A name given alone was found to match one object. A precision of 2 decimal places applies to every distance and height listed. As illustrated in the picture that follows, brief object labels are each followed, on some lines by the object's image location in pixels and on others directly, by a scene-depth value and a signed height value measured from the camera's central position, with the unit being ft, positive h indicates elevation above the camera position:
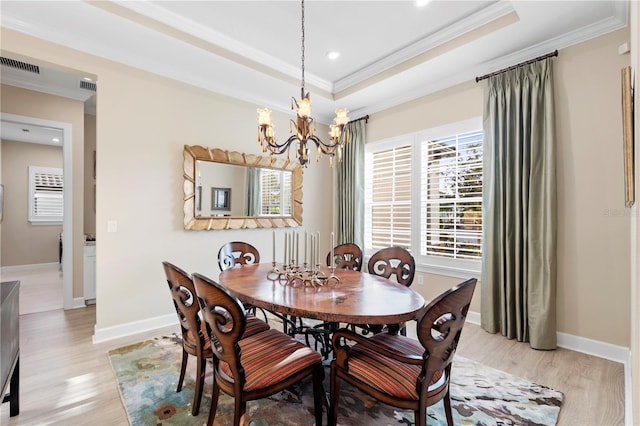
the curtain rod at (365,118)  15.10 +5.06
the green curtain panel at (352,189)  15.29 +1.34
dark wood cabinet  5.14 -2.60
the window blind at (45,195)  22.07 +1.39
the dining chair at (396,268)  8.33 -1.65
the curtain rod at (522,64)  9.28 +5.13
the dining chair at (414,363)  4.31 -2.70
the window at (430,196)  11.43 +0.77
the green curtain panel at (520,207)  9.17 +0.20
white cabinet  13.33 -2.82
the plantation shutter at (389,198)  13.70 +0.76
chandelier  7.66 +2.34
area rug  5.90 -4.29
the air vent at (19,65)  10.59 +5.59
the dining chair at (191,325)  5.49 -2.30
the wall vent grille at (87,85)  12.16 +5.55
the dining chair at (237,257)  9.66 -1.54
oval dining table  4.96 -1.75
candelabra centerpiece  6.98 -1.63
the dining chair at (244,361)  4.42 -2.71
